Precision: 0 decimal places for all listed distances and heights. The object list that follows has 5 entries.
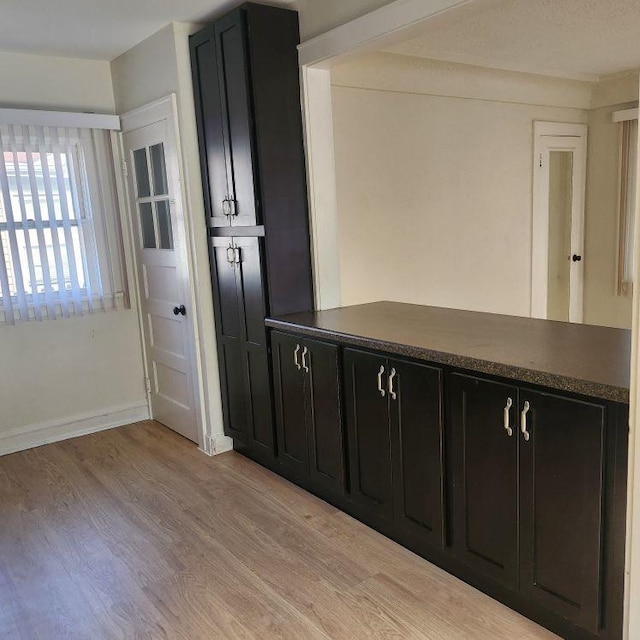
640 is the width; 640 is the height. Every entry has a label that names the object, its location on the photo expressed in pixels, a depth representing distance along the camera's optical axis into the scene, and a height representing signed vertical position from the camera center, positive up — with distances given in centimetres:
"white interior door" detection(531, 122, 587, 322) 500 -19
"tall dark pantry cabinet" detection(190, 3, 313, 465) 296 +18
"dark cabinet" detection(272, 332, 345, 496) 272 -93
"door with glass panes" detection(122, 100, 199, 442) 352 -28
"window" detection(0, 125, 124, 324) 360 +3
